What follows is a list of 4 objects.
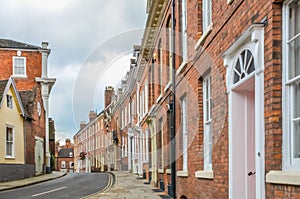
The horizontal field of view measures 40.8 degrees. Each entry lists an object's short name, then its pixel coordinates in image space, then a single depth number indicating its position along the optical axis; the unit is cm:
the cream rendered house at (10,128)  2183
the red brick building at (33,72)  3011
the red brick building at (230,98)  442
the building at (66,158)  8306
